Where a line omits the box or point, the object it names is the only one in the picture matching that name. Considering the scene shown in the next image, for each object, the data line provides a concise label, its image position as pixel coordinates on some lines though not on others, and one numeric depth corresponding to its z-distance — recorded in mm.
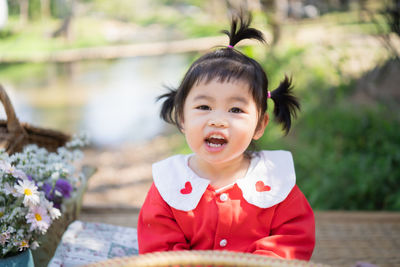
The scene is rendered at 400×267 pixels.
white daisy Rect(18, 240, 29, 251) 1259
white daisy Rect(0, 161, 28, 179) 1249
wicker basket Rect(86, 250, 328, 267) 890
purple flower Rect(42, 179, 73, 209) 1668
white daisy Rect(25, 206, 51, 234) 1261
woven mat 1860
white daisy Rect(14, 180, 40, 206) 1221
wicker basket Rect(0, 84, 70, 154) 1652
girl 1296
